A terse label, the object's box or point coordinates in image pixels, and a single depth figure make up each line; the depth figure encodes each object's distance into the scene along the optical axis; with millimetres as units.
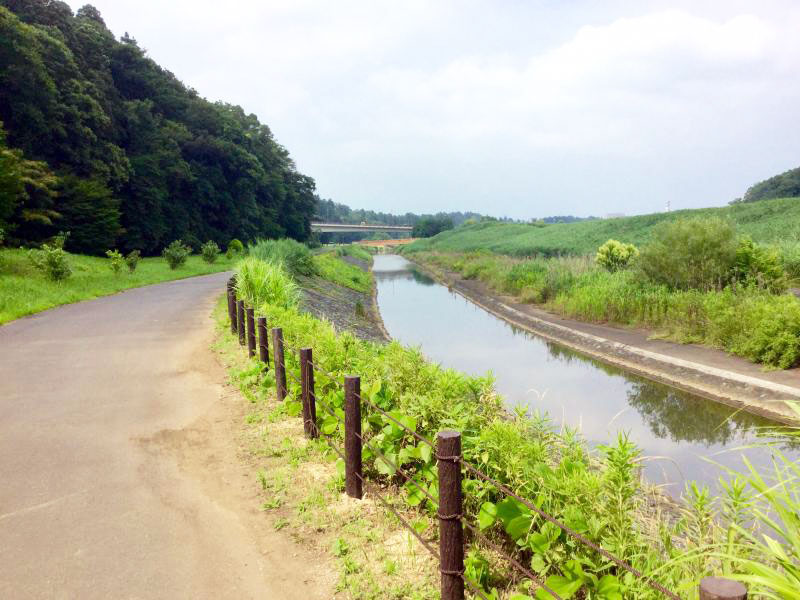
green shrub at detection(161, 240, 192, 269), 29844
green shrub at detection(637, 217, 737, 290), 16156
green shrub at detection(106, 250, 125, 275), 23302
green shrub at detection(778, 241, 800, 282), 16922
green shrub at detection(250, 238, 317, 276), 21156
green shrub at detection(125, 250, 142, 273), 25328
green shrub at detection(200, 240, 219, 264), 35312
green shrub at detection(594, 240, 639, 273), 23453
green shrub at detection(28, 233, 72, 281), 18297
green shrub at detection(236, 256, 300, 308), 12859
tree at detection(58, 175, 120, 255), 32062
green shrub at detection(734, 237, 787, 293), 14812
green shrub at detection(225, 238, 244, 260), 42469
